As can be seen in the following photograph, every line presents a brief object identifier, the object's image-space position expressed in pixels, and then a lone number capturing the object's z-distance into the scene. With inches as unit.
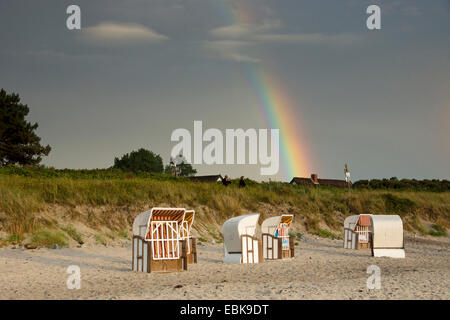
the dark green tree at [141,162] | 4606.3
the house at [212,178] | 4215.1
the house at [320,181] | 4222.4
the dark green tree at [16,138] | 2476.6
